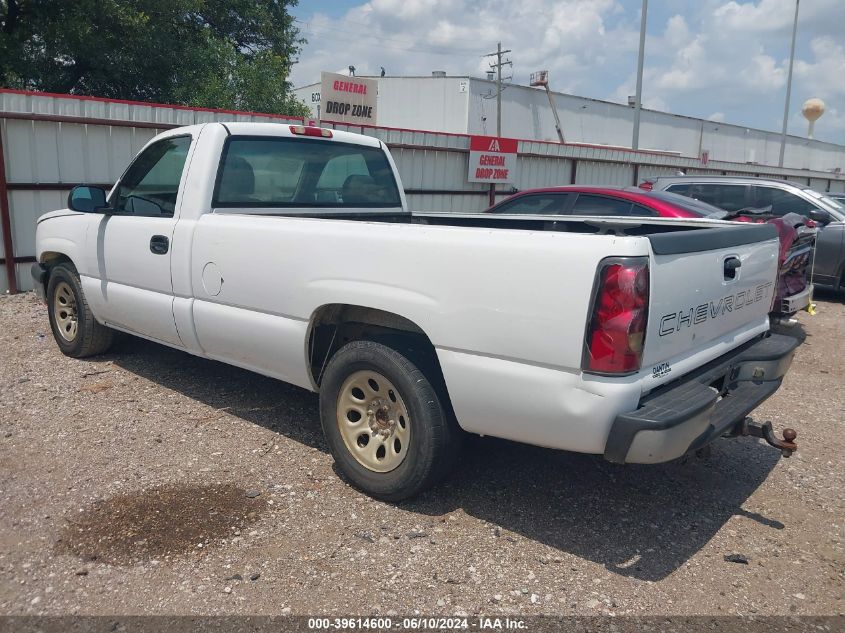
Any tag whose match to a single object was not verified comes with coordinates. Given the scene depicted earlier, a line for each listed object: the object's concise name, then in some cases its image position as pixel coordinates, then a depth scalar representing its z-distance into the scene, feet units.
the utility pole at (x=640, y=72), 67.77
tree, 59.88
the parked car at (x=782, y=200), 33.06
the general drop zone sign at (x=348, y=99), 60.80
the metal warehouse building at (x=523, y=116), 140.67
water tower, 167.43
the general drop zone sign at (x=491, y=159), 45.42
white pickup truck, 9.39
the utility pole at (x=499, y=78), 137.18
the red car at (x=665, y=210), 22.16
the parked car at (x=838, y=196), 39.99
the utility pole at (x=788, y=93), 110.18
